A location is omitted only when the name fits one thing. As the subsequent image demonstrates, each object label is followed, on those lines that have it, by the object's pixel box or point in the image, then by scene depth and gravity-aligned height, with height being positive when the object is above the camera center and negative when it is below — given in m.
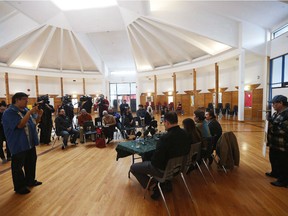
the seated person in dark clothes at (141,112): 7.51 -0.64
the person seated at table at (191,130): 2.62 -0.53
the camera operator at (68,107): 6.52 -0.29
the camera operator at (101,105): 7.19 -0.26
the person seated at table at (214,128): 3.31 -0.63
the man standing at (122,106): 8.00 -0.36
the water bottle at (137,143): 2.83 -0.82
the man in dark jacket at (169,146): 1.95 -0.59
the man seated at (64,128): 5.26 -0.98
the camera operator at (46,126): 5.48 -0.90
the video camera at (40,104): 2.69 -0.07
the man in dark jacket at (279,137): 2.52 -0.66
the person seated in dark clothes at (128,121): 6.37 -0.88
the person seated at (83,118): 6.05 -0.70
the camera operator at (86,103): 6.89 -0.16
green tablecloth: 2.62 -0.84
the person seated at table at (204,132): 2.91 -0.67
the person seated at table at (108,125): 5.56 -0.91
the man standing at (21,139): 2.39 -0.60
